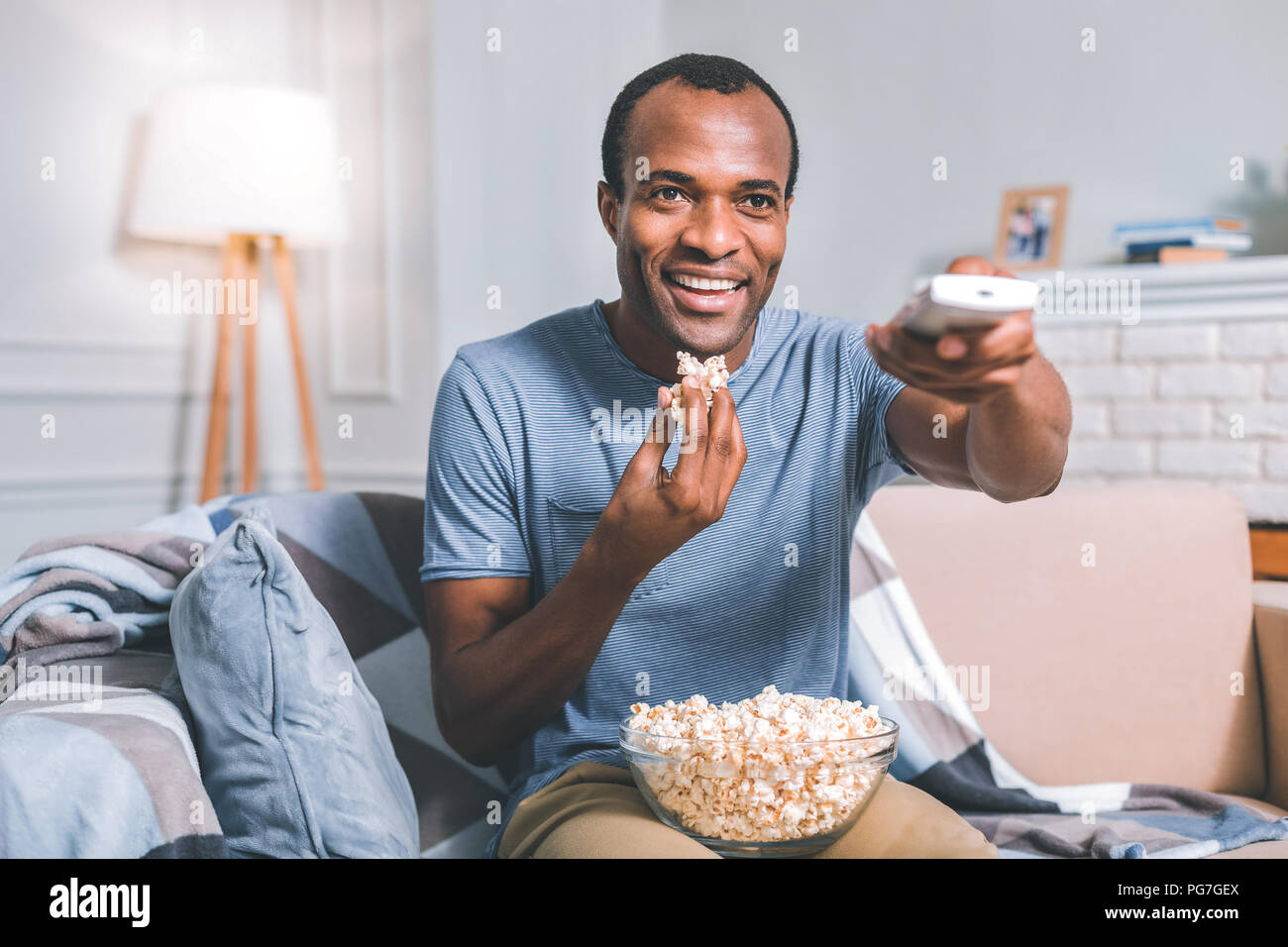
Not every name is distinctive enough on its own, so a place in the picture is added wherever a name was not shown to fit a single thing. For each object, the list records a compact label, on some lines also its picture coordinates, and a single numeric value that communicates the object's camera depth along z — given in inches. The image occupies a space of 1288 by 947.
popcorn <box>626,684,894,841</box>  32.9
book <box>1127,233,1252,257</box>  90.0
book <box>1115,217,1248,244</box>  90.3
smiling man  40.9
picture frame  102.4
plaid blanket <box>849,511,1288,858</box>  48.6
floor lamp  91.2
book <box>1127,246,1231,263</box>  90.0
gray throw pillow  37.5
